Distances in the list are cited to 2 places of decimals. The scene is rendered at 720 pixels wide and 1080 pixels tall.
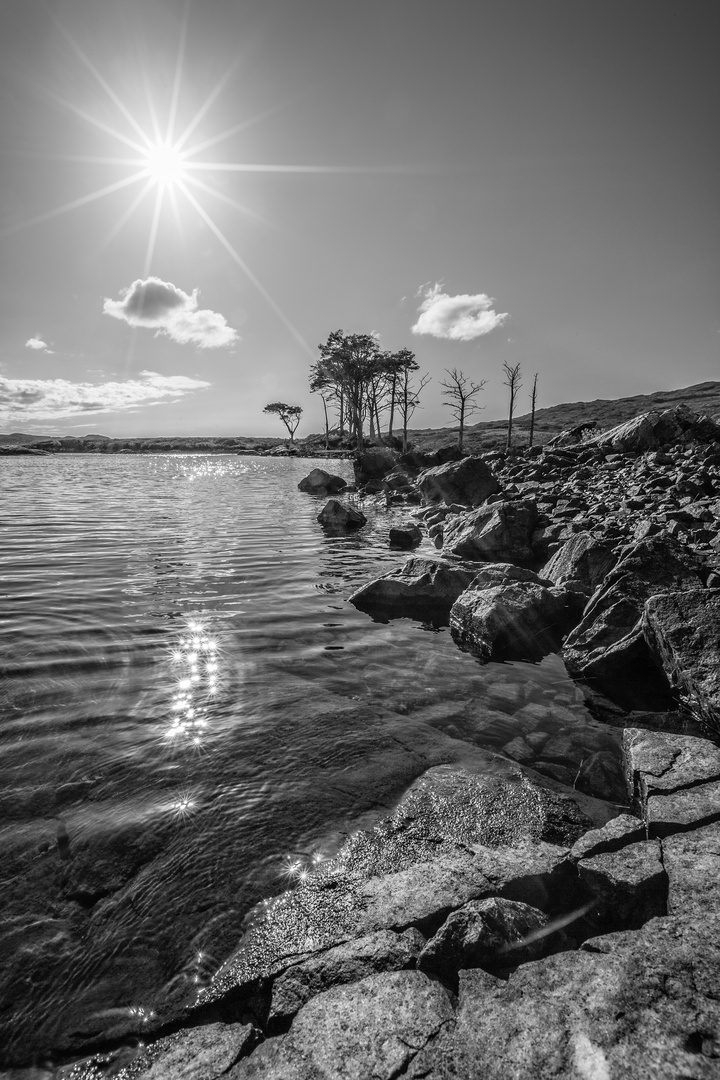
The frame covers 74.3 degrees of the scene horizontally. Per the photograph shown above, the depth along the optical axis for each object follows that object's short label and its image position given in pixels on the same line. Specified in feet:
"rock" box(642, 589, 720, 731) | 14.89
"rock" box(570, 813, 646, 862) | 9.45
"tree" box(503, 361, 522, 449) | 174.24
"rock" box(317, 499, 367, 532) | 57.21
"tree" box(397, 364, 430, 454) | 208.23
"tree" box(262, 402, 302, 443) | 334.65
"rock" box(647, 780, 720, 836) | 9.77
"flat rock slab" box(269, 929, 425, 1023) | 7.18
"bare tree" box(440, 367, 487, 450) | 176.90
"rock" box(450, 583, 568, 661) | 22.16
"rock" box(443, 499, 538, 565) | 38.14
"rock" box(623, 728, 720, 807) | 11.41
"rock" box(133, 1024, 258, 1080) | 6.38
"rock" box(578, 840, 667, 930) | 8.11
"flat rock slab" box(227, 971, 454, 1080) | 5.81
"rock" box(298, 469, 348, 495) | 103.31
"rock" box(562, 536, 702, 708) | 18.38
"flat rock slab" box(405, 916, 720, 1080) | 5.37
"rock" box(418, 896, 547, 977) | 7.34
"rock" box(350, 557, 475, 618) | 27.84
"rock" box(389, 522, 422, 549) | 47.67
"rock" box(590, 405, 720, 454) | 64.39
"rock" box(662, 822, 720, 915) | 7.66
